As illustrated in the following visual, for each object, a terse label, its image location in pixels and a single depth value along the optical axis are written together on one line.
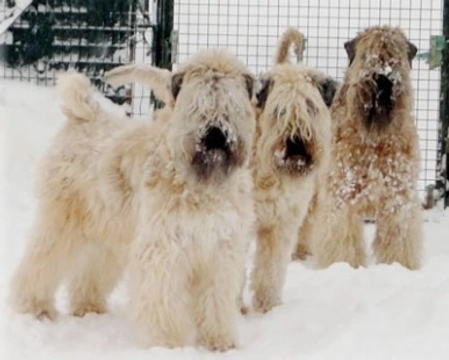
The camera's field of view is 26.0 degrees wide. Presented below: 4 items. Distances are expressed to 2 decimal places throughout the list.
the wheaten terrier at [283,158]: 4.88
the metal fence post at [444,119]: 8.21
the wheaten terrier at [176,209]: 4.19
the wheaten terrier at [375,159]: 5.90
